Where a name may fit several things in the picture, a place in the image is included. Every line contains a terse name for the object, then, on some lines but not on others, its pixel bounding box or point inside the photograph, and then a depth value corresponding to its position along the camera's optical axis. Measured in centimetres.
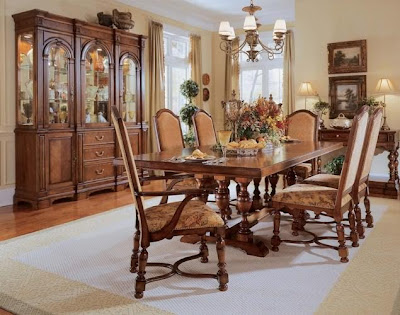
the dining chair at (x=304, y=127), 503
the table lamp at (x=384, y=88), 587
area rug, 236
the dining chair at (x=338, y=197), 300
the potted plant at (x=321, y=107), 637
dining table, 272
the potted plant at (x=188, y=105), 737
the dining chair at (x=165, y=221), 246
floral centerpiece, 352
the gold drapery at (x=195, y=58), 810
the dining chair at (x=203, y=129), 473
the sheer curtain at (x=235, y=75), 855
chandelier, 439
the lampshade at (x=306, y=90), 650
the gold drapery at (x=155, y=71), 700
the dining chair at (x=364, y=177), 343
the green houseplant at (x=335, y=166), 602
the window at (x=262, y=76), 826
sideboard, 559
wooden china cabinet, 493
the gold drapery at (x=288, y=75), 780
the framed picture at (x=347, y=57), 622
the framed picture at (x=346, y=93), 626
